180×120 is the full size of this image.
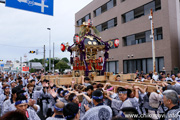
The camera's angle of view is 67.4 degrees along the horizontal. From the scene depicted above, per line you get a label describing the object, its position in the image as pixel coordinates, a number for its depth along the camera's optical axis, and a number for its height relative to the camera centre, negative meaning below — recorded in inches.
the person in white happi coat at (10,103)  130.9 -38.0
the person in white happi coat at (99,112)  94.3 -33.2
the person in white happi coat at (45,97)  208.8 -49.0
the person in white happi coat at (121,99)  126.0 -32.7
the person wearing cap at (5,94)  193.1 -40.5
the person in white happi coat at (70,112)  84.7 -28.9
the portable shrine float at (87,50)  288.2 +37.0
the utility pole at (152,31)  483.9 +125.3
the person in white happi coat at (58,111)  90.2 -30.8
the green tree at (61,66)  1863.9 +0.1
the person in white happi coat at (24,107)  107.6 -32.6
